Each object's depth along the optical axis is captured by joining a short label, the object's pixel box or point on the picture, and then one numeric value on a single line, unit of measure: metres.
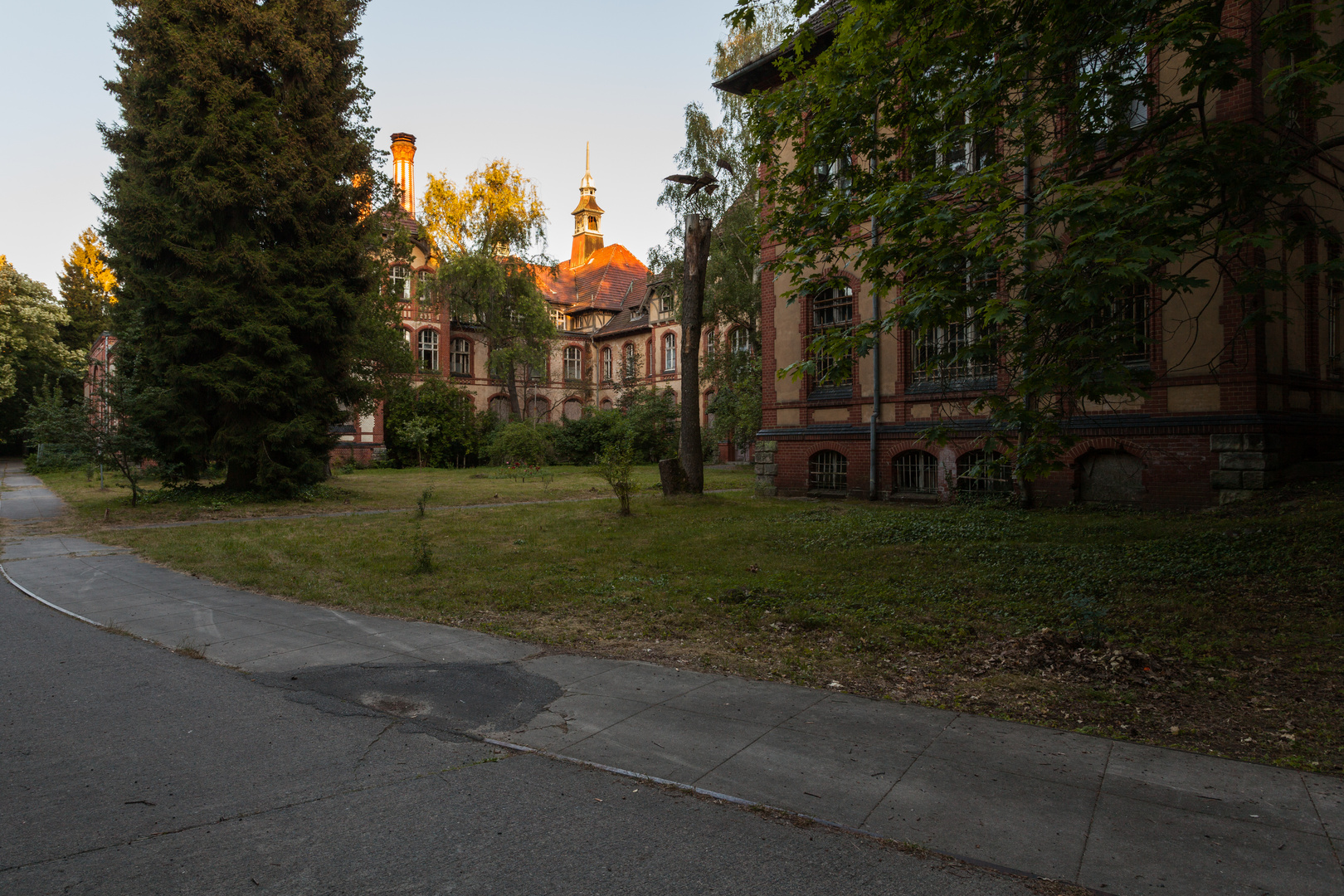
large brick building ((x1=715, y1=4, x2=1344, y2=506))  11.77
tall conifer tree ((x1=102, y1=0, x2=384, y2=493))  17.38
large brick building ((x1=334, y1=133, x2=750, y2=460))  42.06
